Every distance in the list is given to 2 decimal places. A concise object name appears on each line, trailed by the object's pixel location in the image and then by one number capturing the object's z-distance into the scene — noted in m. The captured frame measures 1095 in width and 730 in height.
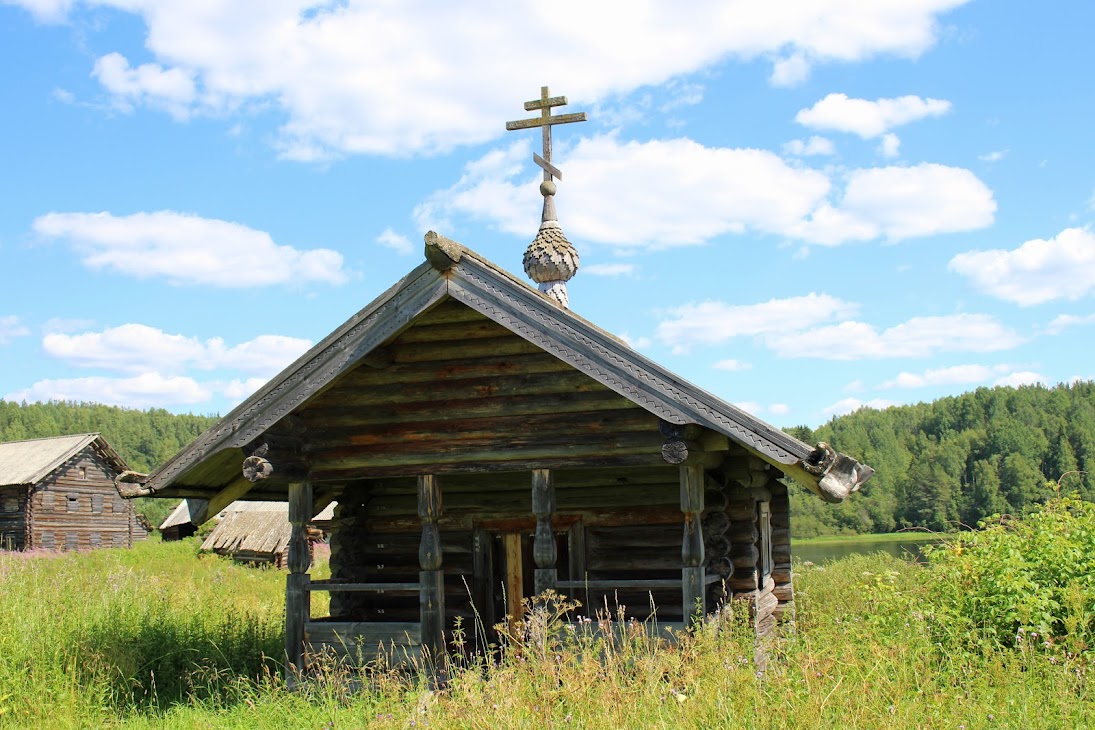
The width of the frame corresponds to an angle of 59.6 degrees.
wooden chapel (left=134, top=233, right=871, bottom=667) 8.73
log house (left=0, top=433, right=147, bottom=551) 46.53
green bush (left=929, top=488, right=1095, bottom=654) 8.34
